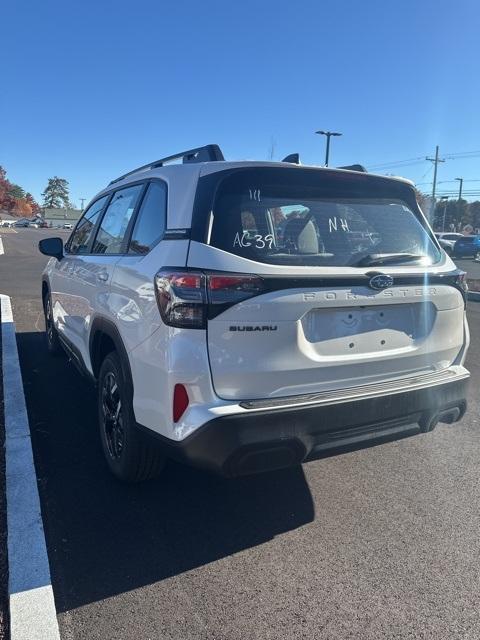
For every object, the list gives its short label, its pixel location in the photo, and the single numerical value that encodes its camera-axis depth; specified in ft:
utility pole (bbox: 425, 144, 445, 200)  185.16
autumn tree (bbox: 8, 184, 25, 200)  420.15
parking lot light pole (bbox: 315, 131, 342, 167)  123.13
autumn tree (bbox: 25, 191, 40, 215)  476.30
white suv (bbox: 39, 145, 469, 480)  8.55
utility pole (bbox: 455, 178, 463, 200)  271.28
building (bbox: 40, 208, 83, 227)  393.50
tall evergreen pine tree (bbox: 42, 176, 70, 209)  528.22
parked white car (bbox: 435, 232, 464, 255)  125.33
